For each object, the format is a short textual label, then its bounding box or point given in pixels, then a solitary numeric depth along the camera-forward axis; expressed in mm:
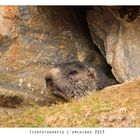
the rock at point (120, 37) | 16906
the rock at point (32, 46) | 17797
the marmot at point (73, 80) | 16719
